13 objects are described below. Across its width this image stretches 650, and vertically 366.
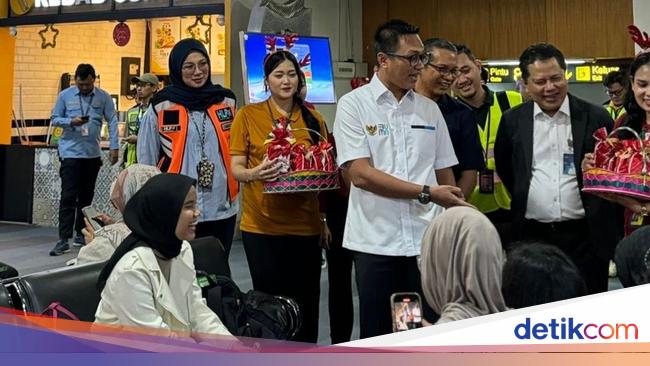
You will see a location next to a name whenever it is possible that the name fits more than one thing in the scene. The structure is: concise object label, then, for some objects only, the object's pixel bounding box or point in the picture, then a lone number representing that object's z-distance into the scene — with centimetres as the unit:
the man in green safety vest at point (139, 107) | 642
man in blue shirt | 681
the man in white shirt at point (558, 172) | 273
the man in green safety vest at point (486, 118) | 323
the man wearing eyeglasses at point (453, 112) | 296
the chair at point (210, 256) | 295
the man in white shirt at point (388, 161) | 268
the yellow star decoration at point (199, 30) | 895
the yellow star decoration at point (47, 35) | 951
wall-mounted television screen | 641
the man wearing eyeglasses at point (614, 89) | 523
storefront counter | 820
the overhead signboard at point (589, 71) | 786
